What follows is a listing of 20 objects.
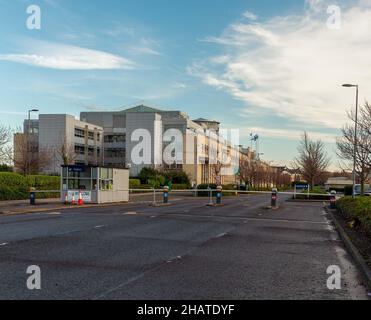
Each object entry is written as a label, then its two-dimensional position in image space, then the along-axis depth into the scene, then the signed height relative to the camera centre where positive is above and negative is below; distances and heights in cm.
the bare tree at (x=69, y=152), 5998 +334
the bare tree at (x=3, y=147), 4004 +247
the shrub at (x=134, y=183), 5689 -93
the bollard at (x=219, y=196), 3306 -141
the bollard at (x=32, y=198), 3009 -145
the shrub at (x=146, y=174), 6583 +32
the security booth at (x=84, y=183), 3070 -47
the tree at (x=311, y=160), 5491 +203
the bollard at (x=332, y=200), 3143 -161
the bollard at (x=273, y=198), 3021 -141
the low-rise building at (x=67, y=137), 8012 +740
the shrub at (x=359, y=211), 1460 -140
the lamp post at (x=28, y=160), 4826 +168
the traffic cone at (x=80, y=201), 3011 -165
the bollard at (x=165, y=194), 3353 -130
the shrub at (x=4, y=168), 4451 +77
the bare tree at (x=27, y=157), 4874 +223
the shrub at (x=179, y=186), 6802 -146
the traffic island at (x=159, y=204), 3105 -195
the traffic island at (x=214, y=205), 3152 -196
